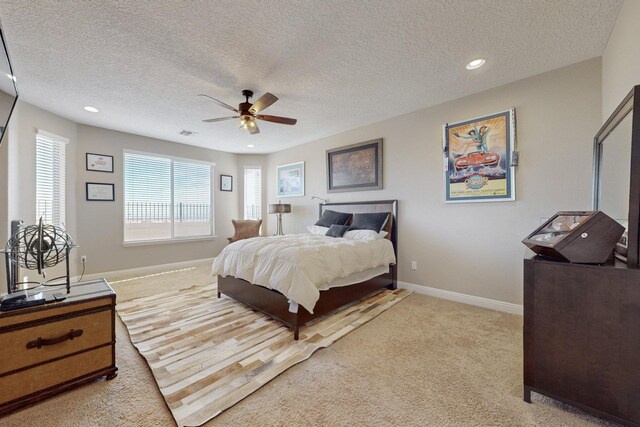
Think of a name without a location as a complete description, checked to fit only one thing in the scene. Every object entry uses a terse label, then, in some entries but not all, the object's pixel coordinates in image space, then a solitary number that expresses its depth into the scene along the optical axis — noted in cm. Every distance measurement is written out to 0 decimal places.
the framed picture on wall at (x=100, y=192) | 427
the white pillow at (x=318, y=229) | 418
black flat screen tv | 177
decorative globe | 164
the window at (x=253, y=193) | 631
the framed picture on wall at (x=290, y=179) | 534
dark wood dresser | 124
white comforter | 231
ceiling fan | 275
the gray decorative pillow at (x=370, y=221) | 369
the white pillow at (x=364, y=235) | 351
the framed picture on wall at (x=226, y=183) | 595
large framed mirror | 125
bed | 238
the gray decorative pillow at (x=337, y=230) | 375
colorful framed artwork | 288
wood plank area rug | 160
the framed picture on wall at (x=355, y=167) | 407
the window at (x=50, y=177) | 357
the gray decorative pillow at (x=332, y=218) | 416
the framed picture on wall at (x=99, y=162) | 426
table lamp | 525
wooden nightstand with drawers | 140
